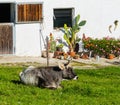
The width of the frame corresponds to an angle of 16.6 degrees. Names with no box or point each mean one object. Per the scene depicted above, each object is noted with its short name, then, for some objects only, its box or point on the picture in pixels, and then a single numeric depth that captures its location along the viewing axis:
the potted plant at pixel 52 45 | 16.16
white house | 15.79
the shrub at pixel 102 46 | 16.66
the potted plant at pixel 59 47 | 16.45
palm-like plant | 16.47
